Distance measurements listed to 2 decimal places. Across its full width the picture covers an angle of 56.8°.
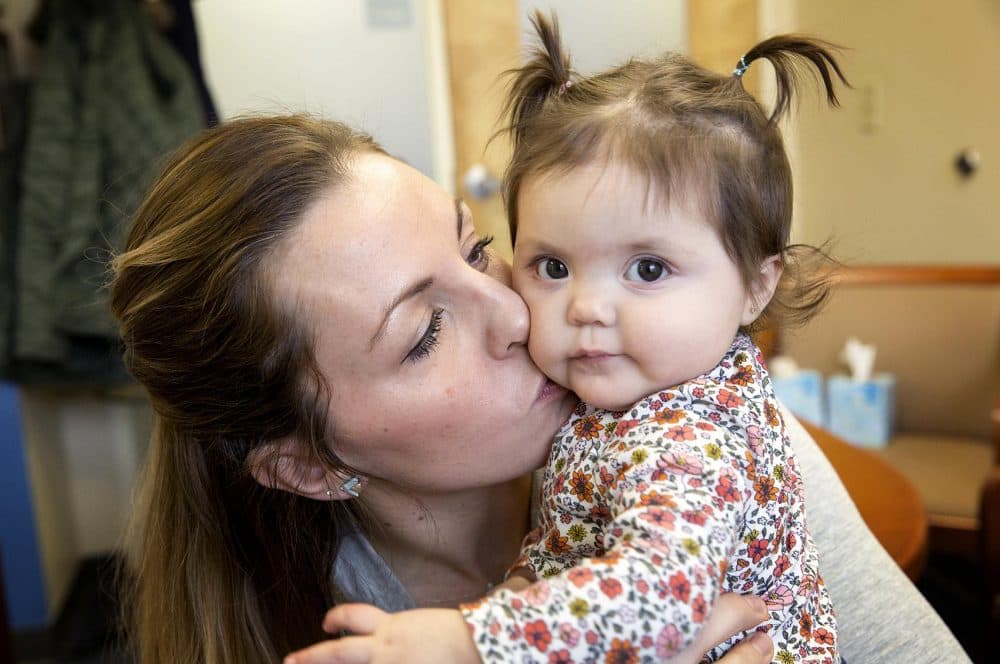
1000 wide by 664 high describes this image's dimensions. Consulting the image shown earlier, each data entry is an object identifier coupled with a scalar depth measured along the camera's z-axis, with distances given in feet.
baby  2.67
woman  3.34
